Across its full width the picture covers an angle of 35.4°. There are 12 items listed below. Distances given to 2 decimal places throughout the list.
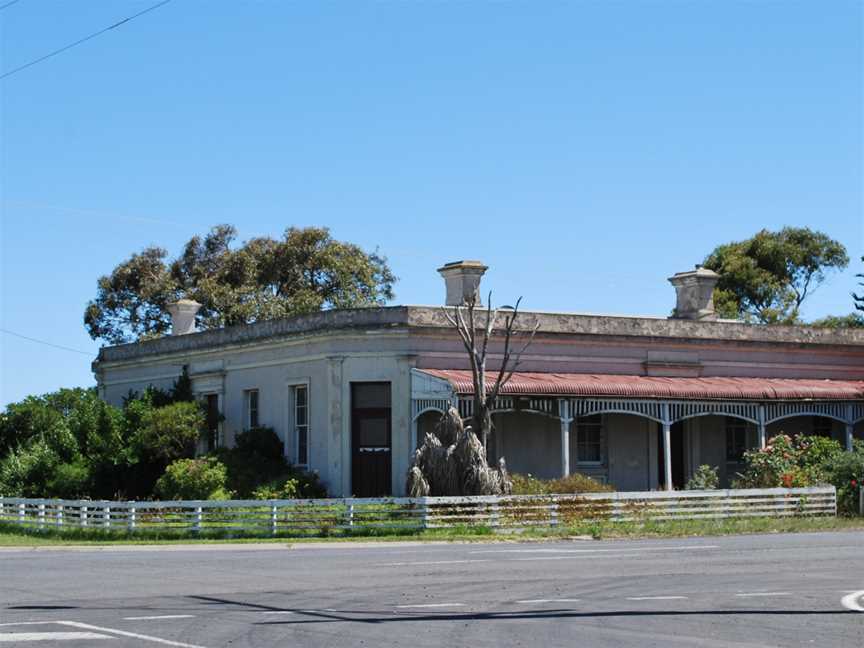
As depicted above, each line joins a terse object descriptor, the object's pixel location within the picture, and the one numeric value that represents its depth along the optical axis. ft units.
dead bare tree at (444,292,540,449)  103.35
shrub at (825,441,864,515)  106.93
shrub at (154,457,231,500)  112.98
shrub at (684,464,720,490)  112.37
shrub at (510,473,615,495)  102.53
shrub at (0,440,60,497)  132.67
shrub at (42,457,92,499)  128.36
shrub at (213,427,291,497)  114.21
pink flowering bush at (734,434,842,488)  110.52
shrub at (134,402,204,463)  125.39
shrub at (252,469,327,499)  110.11
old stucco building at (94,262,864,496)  112.27
